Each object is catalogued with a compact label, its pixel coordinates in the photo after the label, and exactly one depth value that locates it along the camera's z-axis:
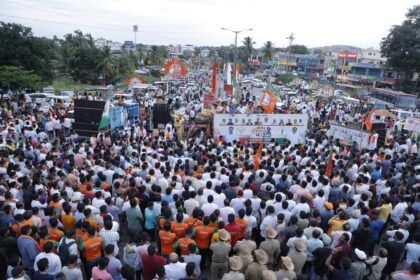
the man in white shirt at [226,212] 6.14
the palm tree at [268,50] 77.88
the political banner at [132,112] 16.55
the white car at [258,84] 48.09
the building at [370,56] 62.27
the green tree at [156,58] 70.56
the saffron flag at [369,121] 13.45
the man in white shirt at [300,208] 6.30
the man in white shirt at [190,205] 6.43
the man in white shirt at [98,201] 6.22
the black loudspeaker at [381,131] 14.40
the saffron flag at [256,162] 9.31
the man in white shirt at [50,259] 4.46
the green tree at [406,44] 39.78
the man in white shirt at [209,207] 6.17
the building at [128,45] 140.98
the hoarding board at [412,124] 14.37
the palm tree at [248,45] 76.06
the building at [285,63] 77.62
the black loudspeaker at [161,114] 16.62
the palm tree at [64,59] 43.47
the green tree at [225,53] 101.55
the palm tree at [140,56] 70.31
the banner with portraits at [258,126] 13.59
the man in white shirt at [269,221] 6.00
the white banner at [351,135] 12.92
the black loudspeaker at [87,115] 14.26
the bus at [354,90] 42.23
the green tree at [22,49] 28.25
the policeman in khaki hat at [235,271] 4.25
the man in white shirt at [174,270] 4.45
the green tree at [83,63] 44.06
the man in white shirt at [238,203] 6.59
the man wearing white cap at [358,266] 4.84
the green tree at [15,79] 23.42
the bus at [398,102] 32.55
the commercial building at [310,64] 73.44
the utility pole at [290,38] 73.94
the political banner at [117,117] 14.68
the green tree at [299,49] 99.75
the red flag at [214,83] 19.35
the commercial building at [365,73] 51.75
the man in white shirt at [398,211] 6.90
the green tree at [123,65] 47.44
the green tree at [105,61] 44.22
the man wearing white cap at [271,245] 5.29
